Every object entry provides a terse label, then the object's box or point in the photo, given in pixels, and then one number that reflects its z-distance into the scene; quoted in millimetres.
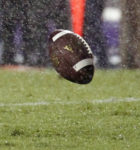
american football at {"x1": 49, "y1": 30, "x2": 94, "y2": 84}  16656
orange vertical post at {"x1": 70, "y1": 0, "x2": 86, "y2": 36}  40219
